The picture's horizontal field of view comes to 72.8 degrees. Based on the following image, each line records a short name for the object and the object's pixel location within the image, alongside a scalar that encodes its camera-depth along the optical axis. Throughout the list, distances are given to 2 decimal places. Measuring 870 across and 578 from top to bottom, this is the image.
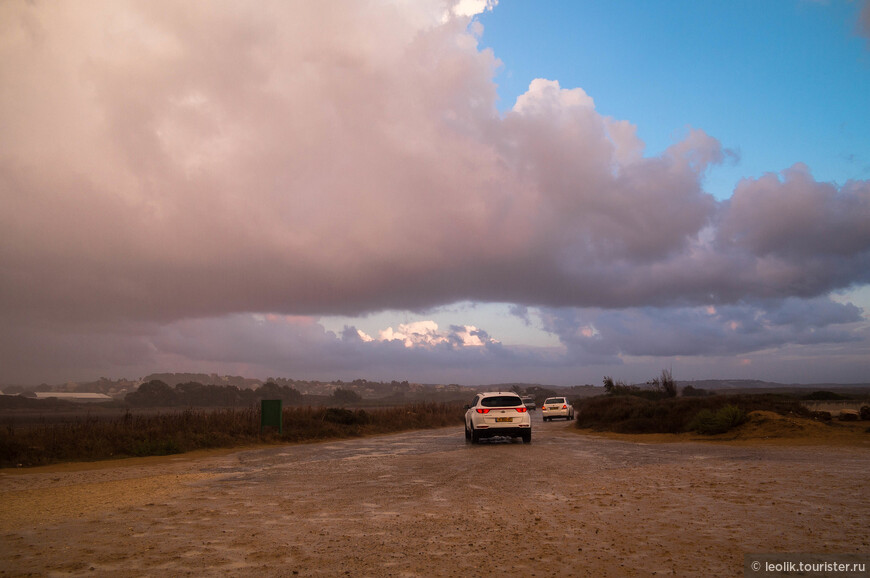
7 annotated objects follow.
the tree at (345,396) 135.75
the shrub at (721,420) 25.56
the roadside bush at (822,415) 26.28
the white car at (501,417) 22.75
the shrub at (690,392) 76.29
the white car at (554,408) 47.41
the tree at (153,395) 98.88
